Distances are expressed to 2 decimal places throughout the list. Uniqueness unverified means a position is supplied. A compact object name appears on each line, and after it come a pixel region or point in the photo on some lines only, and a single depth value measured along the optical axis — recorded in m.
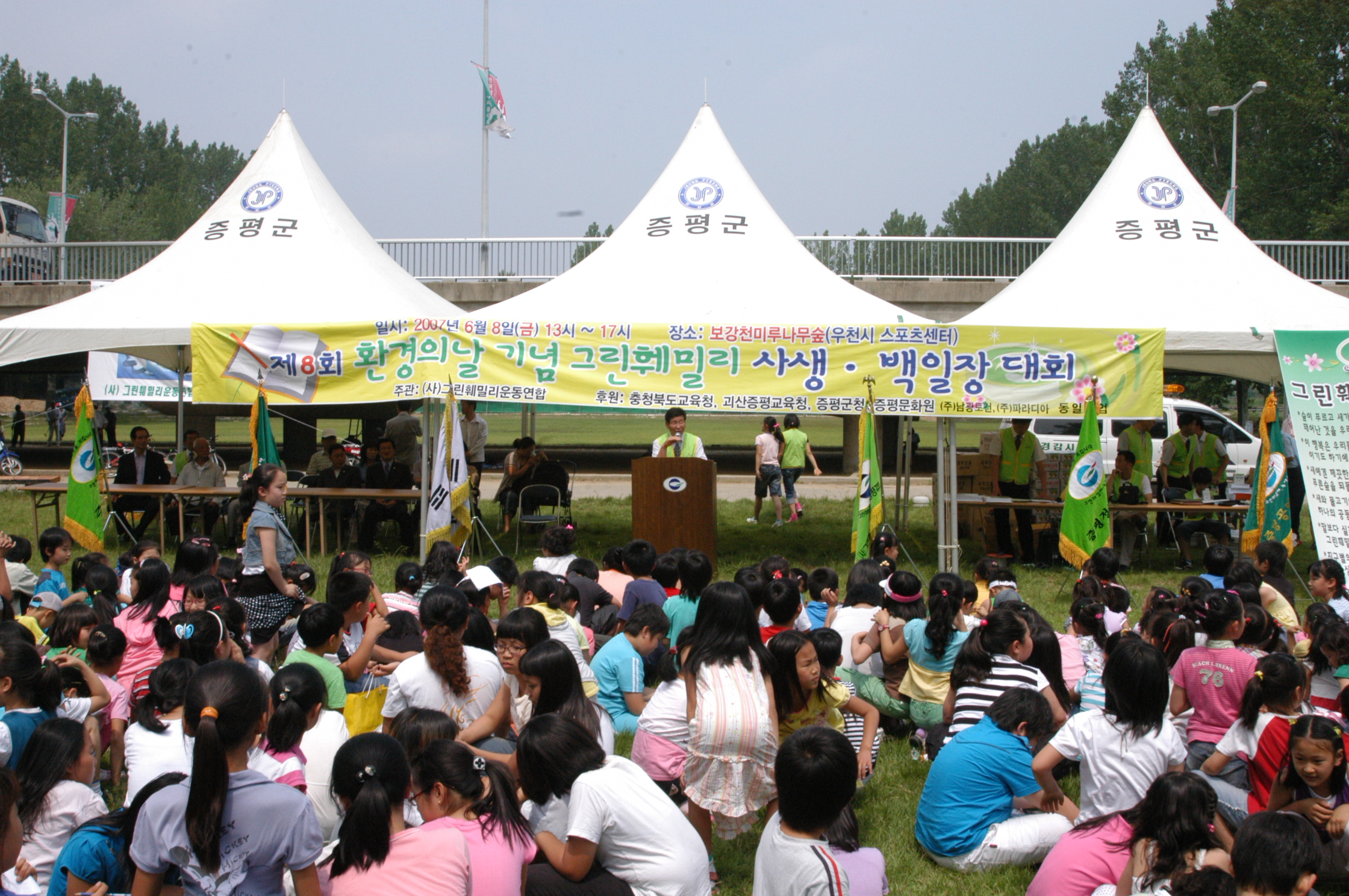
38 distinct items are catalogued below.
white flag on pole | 8.93
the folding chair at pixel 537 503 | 11.38
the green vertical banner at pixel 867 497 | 8.50
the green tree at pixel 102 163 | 65.50
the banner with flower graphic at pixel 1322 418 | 8.47
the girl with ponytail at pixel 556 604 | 5.33
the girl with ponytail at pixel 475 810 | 3.13
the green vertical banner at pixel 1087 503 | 8.68
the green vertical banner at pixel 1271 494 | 8.86
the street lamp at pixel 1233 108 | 29.05
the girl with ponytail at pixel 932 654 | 5.34
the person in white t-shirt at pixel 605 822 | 3.28
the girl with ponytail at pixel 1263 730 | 3.98
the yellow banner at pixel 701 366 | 8.96
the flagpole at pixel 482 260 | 19.34
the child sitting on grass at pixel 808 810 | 3.00
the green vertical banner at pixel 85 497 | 9.30
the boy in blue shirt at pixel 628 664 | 5.03
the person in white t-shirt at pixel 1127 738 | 3.91
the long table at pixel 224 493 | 10.47
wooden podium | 9.52
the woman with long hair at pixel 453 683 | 4.29
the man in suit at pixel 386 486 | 11.25
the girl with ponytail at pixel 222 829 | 2.82
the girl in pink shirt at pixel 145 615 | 5.24
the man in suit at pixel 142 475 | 11.61
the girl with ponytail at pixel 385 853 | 2.93
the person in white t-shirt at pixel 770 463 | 13.59
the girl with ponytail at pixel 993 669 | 4.57
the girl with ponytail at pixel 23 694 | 3.78
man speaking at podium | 10.12
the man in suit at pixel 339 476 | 11.37
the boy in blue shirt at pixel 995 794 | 4.16
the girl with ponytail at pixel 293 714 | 3.47
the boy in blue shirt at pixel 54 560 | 6.45
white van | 16.42
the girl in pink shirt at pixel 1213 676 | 4.64
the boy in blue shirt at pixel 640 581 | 6.26
